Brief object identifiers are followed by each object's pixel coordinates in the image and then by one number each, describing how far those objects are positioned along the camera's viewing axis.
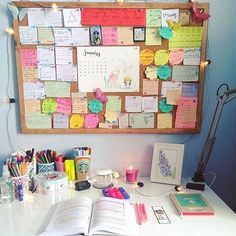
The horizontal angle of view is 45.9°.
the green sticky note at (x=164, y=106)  1.46
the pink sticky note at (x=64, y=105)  1.45
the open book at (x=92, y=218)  0.95
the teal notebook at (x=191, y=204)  1.12
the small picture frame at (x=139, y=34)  1.39
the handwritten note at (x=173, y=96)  1.45
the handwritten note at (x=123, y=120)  1.47
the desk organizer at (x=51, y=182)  1.30
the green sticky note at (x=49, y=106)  1.45
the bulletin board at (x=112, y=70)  1.38
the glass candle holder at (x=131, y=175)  1.42
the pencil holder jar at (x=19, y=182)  1.26
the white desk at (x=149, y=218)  1.01
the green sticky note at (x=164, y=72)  1.42
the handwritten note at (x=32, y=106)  1.45
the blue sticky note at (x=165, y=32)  1.38
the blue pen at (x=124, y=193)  1.25
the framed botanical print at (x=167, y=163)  1.43
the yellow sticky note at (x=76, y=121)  1.46
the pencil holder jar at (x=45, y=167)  1.42
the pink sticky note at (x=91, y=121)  1.46
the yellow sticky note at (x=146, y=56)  1.41
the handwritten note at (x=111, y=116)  1.46
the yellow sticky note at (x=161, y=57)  1.41
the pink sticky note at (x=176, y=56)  1.41
